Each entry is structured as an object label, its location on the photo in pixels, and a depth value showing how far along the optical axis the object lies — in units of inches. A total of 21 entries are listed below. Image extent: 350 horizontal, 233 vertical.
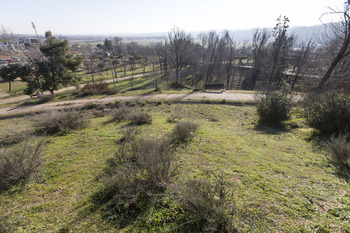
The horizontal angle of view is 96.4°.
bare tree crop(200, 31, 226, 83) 1279.2
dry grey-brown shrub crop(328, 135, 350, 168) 165.7
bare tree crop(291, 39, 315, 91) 1109.7
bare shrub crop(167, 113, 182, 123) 349.2
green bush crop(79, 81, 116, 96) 785.6
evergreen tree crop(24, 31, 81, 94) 765.9
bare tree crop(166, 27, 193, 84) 1012.5
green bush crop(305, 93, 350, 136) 235.5
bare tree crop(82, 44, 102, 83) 1174.8
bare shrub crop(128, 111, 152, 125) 311.3
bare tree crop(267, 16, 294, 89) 798.5
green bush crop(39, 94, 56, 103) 699.4
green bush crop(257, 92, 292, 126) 311.3
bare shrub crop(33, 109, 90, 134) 262.7
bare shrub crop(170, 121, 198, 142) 225.6
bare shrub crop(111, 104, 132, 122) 359.5
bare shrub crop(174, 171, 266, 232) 86.1
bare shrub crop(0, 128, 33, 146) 222.5
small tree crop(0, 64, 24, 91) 755.6
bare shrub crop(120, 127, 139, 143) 210.2
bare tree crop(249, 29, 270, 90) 1181.7
